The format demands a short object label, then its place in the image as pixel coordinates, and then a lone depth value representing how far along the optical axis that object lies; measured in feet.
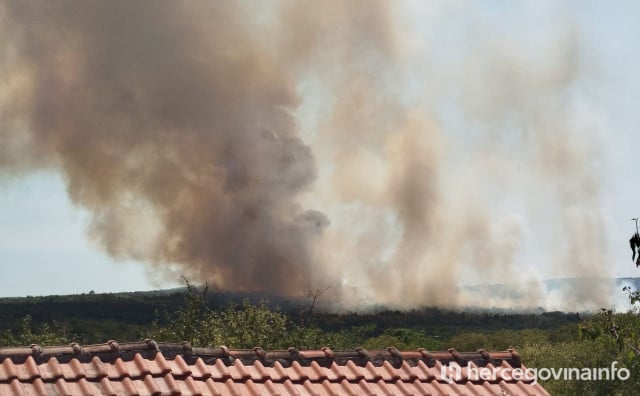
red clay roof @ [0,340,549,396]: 45.39
